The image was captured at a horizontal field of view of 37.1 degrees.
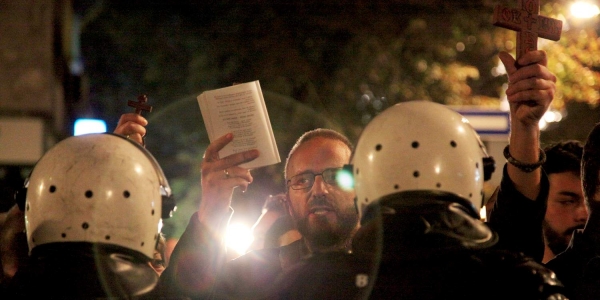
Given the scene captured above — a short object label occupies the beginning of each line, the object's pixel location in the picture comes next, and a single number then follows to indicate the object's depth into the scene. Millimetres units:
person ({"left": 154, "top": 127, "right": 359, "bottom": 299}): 3982
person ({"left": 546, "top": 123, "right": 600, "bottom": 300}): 3529
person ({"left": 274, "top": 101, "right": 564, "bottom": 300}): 3031
